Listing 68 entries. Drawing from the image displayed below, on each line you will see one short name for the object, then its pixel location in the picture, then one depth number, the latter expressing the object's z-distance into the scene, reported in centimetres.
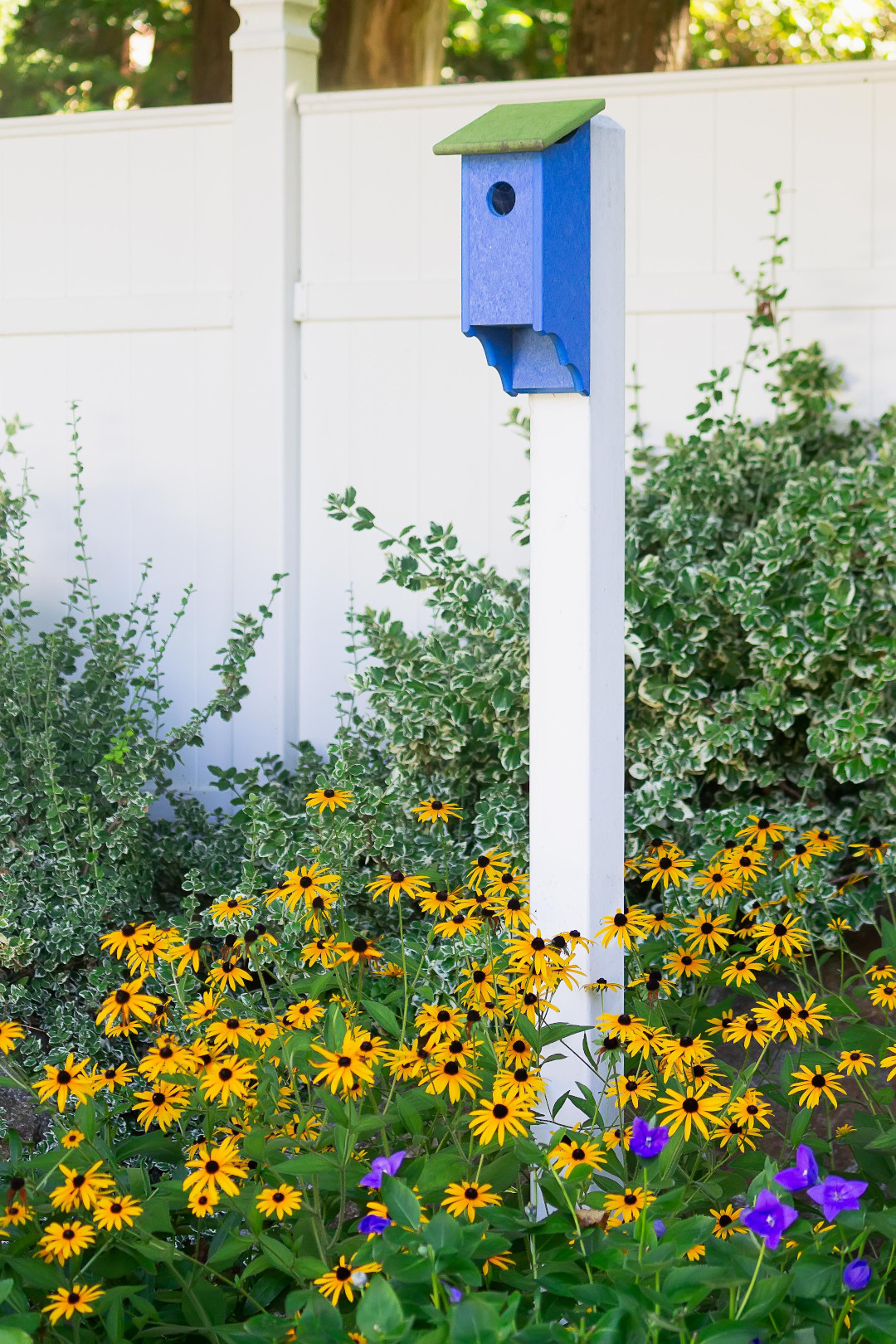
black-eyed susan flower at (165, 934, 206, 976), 514
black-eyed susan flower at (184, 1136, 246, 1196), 488
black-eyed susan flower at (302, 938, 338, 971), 518
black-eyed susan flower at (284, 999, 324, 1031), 515
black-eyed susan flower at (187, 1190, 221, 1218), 486
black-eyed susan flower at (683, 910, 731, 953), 531
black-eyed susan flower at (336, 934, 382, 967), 515
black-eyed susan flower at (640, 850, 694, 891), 535
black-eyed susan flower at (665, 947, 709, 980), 529
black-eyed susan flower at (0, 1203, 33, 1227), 485
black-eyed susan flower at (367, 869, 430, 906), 526
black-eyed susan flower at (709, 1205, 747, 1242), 490
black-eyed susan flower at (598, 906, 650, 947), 524
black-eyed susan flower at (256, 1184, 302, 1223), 491
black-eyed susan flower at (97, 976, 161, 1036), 511
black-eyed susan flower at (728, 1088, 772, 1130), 501
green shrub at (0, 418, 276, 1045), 602
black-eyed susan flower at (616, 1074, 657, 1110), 502
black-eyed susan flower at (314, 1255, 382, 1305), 480
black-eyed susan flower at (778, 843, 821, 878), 533
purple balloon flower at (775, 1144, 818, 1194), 478
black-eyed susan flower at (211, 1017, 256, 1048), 509
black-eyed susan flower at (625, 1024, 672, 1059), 507
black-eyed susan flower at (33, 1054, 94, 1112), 500
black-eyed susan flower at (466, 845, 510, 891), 531
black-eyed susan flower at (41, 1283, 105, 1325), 479
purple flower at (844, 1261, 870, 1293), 473
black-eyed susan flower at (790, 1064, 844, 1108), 501
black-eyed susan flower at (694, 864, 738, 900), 534
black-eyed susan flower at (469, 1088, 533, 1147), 491
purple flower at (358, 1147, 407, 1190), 487
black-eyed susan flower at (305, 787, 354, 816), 550
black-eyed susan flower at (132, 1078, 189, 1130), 503
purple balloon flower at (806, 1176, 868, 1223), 480
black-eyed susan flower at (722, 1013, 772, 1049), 510
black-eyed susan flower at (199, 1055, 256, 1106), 501
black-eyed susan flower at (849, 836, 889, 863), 545
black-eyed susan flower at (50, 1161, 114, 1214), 485
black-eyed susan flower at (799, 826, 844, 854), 545
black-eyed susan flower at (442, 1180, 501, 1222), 485
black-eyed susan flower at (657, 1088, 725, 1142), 495
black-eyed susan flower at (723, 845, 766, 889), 538
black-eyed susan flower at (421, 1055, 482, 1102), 496
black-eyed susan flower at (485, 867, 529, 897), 526
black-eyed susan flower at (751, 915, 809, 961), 524
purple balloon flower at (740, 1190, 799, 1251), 474
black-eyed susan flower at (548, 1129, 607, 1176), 488
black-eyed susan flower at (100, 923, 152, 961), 520
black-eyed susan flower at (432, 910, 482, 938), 520
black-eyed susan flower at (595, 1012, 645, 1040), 508
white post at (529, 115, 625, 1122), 529
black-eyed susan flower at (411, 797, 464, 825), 543
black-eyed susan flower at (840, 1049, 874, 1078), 508
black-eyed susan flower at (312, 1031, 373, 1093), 494
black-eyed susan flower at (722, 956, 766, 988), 523
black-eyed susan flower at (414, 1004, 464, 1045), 505
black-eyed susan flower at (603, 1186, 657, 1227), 485
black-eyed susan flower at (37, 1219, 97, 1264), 482
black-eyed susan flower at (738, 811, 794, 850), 545
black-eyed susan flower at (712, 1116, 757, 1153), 502
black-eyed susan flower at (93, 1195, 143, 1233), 484
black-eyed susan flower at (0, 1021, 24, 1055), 508
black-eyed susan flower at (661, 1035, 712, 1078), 502
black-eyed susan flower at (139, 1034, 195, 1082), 501
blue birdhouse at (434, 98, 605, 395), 523
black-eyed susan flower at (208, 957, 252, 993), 515
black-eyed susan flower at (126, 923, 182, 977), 519
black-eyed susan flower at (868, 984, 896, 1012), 518
